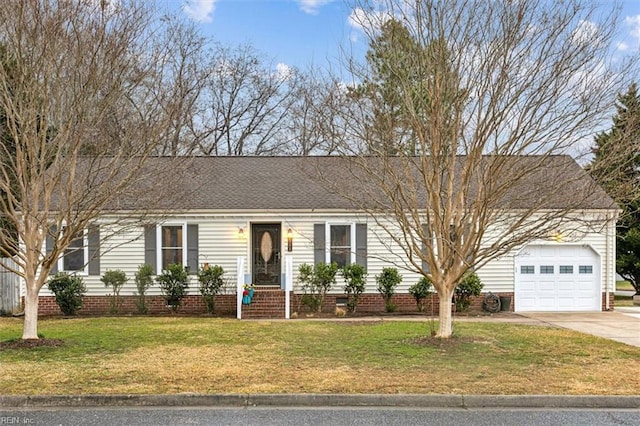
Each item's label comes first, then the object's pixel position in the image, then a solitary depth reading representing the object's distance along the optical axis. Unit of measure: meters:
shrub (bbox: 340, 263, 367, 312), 15.77
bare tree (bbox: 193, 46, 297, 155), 32.44
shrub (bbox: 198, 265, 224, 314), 15.95
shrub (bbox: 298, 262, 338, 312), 15.67
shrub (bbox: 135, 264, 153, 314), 15.93
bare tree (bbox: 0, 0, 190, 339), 8.91
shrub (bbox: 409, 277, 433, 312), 15.73
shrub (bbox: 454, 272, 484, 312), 15.77
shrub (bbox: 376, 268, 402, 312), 15.94
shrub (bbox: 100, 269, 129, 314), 15.91
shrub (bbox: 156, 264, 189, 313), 15.89
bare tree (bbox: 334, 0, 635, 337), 8.79
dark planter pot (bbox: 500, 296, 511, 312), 16.25
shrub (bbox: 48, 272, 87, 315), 15.47
